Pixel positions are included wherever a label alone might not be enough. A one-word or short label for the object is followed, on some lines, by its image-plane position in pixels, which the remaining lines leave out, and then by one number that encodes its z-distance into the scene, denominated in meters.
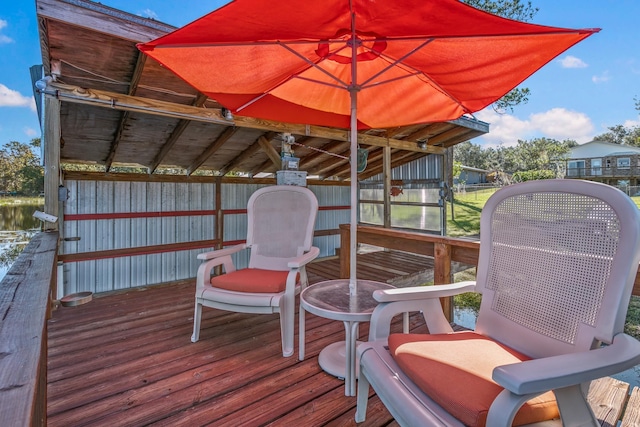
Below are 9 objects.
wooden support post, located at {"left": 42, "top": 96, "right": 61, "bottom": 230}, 2.93
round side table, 1.79
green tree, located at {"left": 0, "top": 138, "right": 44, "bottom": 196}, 9.60
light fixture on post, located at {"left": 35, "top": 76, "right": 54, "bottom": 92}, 2.86
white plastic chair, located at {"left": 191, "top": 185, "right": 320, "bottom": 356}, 2.28
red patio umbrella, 1.30
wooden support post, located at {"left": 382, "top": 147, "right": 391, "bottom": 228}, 5.97
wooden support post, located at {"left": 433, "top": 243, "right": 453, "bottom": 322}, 2.52
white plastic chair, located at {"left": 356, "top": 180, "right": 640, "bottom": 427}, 0.88
